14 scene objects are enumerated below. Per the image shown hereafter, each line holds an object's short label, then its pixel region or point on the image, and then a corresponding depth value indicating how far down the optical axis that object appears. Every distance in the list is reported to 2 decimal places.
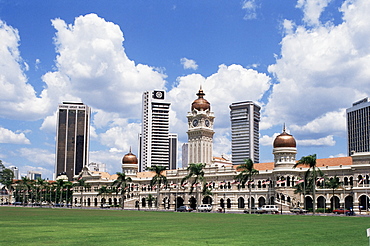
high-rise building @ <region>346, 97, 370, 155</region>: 184.50
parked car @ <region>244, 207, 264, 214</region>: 79.82
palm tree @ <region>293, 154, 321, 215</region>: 78.75
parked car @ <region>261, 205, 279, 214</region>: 81.47
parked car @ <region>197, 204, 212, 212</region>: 100.43
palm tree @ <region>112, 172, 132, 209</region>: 117.56
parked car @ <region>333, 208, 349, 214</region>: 75.50
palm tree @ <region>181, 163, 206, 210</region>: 100.88
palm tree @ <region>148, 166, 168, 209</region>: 108.71
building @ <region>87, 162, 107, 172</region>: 190.35
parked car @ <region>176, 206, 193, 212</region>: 94.68
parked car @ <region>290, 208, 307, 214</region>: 78.90
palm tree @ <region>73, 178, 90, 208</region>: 142.12
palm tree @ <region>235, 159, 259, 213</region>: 89.25
